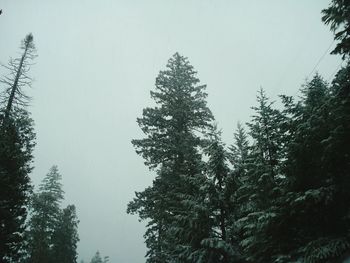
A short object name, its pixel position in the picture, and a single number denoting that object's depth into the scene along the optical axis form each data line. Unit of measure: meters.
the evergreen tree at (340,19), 9.84
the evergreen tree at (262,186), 11.02
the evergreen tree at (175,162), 14.27
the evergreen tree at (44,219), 29.83
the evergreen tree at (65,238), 34.59
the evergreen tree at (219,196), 13.29
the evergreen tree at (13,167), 17.58
